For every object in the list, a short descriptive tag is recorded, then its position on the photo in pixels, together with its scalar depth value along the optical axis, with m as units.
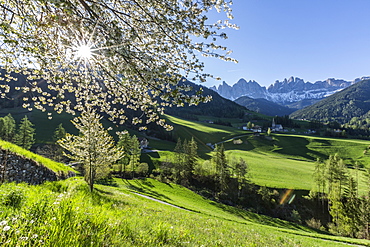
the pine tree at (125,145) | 60.72
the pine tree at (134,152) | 61.69
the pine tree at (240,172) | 55.47
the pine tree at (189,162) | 61.84
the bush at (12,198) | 4.03
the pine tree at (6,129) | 53.38
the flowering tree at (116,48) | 5.14
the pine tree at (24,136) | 53.35
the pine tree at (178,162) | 60.84
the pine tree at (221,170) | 57.31
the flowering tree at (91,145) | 21.05
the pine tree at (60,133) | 59.56
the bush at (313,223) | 45.31
